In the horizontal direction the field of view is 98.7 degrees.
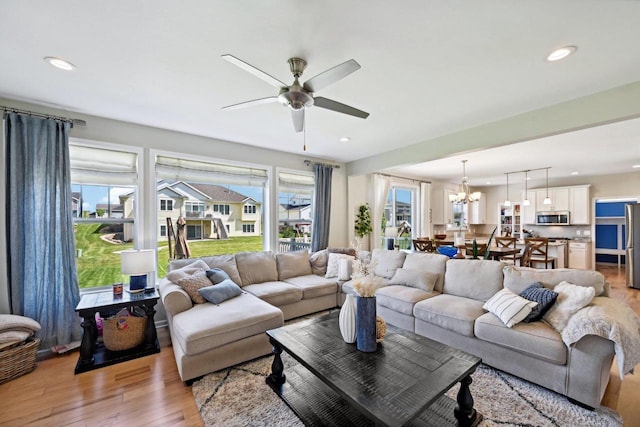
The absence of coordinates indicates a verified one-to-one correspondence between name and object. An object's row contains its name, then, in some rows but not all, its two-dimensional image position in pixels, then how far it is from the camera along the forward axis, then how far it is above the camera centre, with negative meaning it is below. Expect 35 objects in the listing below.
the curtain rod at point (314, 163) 5.16 +0.97
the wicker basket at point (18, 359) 2.37 -1.29
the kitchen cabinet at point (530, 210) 7.82 +0.09
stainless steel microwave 7.27 -0.14
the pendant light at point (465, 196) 6.01 +0.38
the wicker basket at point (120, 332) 2.84 -1.22
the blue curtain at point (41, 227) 2.73 -0.12
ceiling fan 1.71 +0.89
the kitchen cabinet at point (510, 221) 8.22 -0.24
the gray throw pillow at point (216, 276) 3.30 -0.75
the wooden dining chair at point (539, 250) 5.61 -0.81
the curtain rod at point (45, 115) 2.74 +1.05
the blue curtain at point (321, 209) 5.23 +0.09
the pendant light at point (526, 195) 7.00 +0.51
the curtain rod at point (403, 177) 6.30 +0.91
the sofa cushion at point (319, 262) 4.55 -0.81
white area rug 1.90 -1.44
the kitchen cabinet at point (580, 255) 6.83 -1.05
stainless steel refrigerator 5.32 -0.65
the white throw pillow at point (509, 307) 2.36 -0.85
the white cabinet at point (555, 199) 7.28 +0.37
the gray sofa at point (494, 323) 2.00 -1.01
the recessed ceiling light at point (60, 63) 2.08 +1.18
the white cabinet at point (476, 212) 8.72 +0.04
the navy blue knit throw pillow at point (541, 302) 2.36 -0.77
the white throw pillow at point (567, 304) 2.22 -0.75
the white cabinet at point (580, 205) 6.96 +0.20
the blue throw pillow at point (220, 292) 2.97 -0.87
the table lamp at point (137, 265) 2.97 -0.55
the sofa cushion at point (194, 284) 2.99 -0.78
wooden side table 2.63 -1.15
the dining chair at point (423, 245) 5.61 -0.65
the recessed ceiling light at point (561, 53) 1.92 +1.15
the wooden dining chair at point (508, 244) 5.59 -0.66
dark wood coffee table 1.47 -0.98
